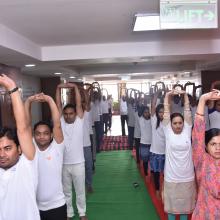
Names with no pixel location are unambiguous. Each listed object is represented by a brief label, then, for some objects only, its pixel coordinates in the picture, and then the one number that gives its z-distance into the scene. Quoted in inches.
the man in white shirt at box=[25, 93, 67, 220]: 102.8
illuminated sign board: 102.7
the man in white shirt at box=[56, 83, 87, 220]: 144.8
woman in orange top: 84.2
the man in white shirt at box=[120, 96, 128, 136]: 432.8
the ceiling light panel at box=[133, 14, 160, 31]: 130.9
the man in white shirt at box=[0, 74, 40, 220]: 75.4
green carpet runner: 168.7
